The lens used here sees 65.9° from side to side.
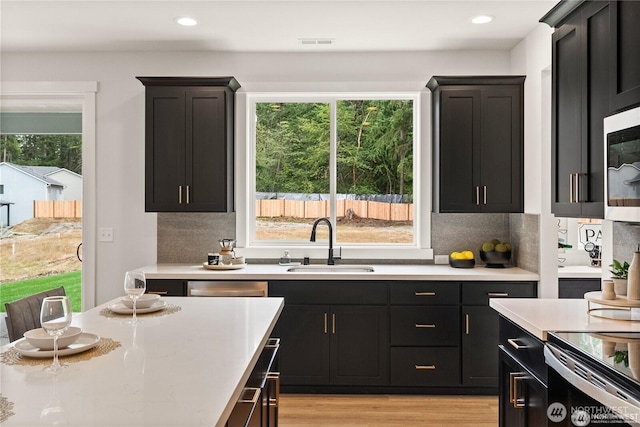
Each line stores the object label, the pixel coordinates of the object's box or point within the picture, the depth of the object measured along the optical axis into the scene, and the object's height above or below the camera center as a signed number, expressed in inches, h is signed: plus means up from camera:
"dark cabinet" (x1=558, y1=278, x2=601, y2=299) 153.8 -22.4
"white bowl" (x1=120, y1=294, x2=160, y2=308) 84.9 -14.9
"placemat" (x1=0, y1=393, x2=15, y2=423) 42.8 -17.4
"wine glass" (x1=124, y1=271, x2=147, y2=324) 78.1 -10.9
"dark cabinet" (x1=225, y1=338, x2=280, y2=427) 59.2 -25.4
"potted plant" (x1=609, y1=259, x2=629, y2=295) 89.0 -11.7
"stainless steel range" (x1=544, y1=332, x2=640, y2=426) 56.1 -20.4
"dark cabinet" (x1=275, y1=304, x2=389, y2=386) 141.4 -37.3
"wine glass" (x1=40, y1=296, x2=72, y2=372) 55.4 -11.6
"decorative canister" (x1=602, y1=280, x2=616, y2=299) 86.1 -13.4
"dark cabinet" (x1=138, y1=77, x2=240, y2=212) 152.9 +20.8
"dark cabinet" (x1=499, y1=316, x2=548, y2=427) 78.8 -28.6
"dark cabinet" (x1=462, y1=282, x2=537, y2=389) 140.7 -33.2
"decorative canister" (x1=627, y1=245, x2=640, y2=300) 83.7 -11.0
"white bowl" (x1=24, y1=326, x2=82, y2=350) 60.4 -15.2
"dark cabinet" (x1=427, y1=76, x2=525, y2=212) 150.4 +21.8
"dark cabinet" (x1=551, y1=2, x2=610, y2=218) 89.8 +20.6
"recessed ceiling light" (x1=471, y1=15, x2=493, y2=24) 134.1 +53.7
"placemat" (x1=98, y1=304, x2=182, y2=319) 82.8 -16.7
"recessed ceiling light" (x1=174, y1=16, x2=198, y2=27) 135.9 +54.2
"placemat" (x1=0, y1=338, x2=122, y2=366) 58.0 -17.1
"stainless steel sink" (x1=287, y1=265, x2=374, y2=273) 154.3 -17.0
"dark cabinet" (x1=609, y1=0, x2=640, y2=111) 78.9 +26.5
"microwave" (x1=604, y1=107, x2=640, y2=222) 76.7 +7.9
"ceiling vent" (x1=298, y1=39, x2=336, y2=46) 152.7 +54.0
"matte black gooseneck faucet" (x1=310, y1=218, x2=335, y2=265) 158.6 -6.8
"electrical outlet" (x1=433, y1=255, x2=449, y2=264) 162.2 -14.6
